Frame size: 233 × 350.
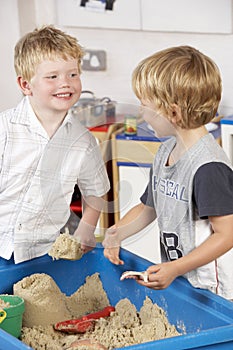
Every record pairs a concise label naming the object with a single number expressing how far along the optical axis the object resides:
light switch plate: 3.89
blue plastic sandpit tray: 1.63
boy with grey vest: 1.85
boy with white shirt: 1.97
